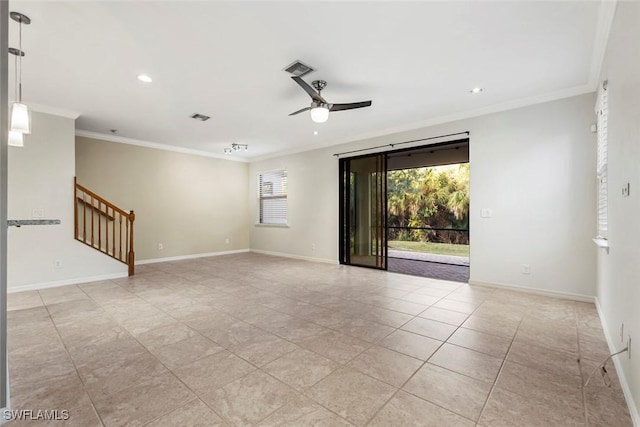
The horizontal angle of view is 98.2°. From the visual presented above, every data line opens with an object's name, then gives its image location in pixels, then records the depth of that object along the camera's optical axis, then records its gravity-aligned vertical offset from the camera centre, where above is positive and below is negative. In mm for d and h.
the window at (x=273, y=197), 7227 +480
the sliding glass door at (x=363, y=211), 5465 +66
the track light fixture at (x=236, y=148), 6375 +1579
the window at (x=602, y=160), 2619 +558
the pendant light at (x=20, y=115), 2197 +844
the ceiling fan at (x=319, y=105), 2920 +1271
